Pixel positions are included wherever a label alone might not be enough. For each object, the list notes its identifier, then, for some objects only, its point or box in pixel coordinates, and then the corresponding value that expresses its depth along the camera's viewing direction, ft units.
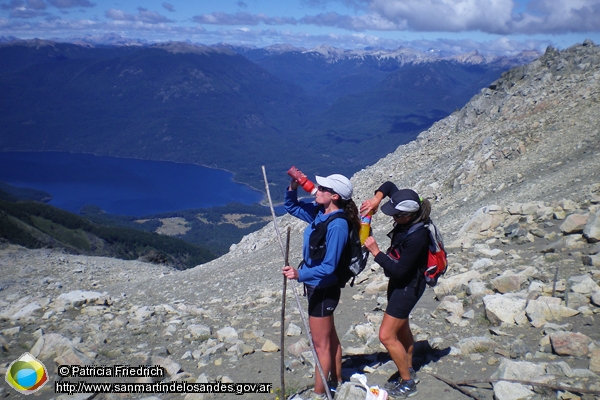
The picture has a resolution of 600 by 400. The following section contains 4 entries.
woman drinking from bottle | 14.57
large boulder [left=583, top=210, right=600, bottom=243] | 26.12
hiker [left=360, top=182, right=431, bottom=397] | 14.79
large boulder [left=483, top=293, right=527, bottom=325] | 20.81
